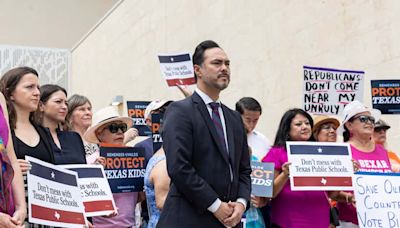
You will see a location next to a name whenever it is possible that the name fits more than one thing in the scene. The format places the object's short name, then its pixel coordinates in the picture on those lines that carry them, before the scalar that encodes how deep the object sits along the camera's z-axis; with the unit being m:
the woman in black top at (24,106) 3.78
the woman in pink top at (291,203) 4.79
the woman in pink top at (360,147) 5.12
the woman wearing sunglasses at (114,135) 5.03
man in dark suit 3.33
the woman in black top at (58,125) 4.23
